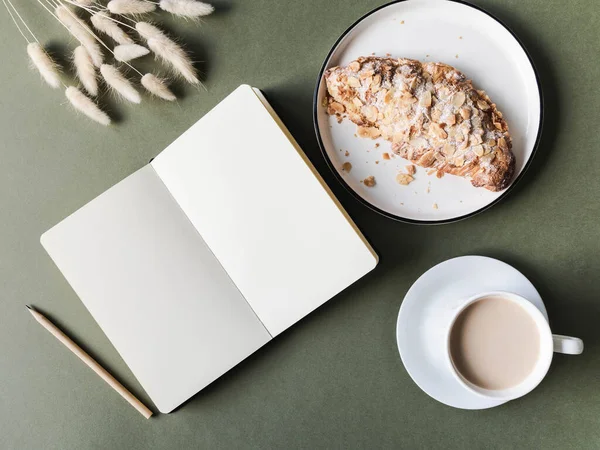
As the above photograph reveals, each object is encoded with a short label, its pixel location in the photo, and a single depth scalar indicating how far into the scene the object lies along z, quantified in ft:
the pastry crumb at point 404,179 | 3.44
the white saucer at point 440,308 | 3.31
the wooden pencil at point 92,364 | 3.84
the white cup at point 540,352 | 2.88
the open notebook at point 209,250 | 3.33
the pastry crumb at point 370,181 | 3.49
